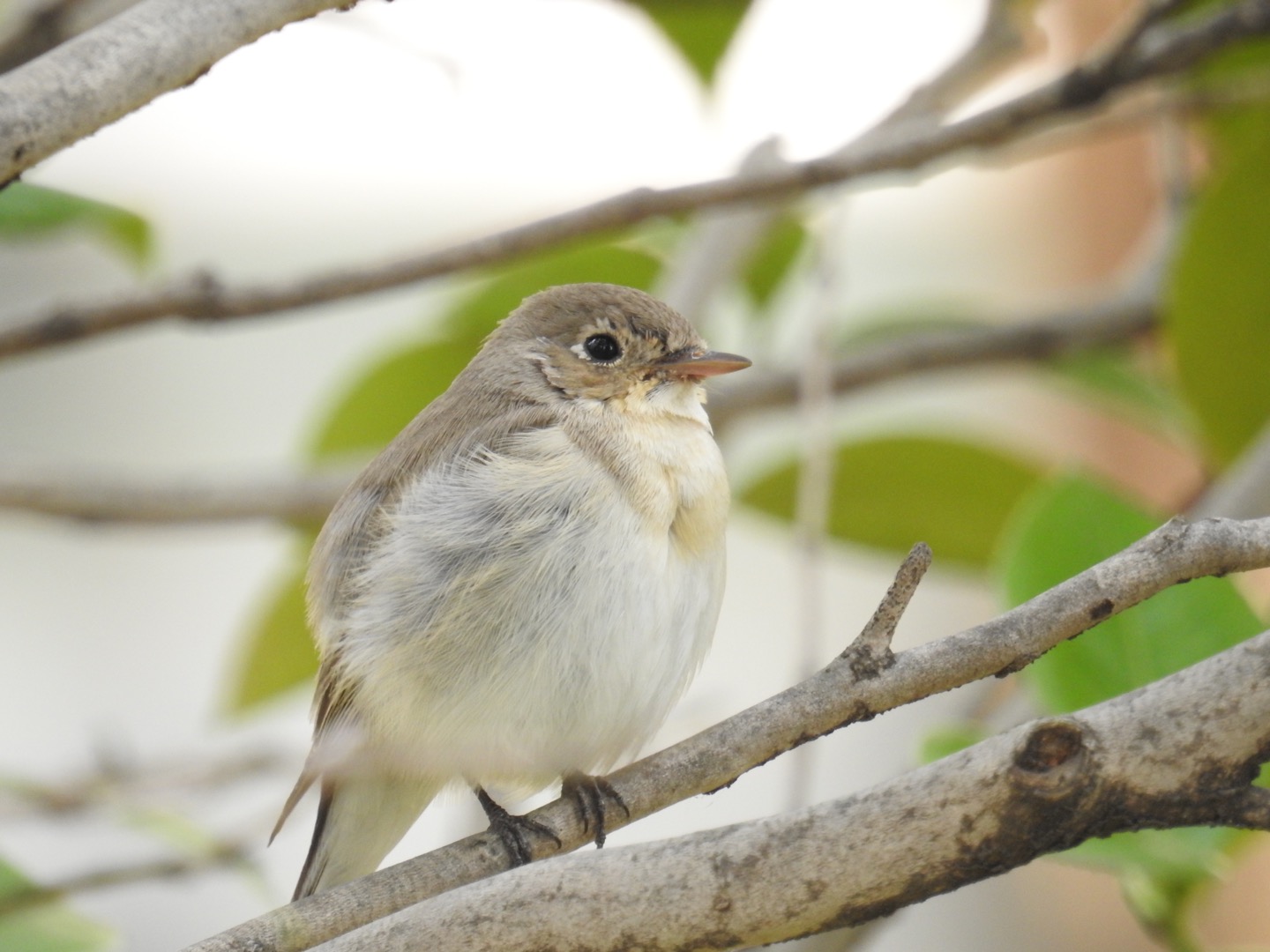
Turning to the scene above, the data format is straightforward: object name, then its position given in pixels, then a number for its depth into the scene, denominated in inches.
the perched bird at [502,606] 167.0
